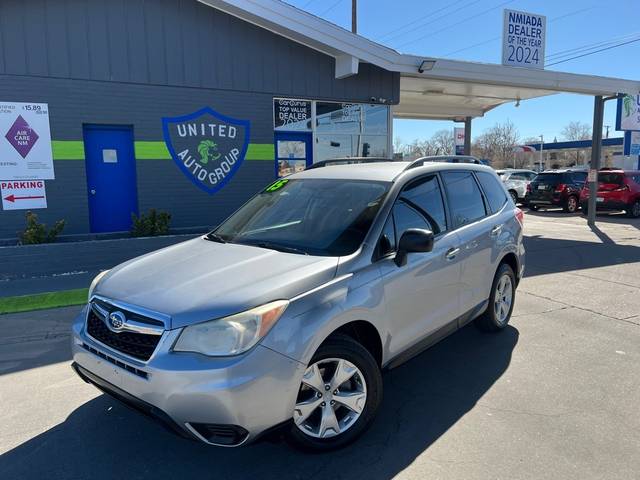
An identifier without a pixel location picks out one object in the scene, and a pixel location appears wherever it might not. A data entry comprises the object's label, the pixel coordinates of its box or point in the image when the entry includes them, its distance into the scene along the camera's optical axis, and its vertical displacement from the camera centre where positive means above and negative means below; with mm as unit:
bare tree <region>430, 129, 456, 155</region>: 75200 +5165
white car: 22750 -425
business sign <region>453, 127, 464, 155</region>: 20156 +1416
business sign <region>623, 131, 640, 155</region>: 16142 +912
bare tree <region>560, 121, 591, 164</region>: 89056 +7111
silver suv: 2559 -803
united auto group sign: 9836 +589
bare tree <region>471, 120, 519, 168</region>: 79438 +4232
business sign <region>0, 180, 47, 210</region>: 8742 -368
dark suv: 19422 -672
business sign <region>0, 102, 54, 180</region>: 8586 +572
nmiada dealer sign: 12711 +3492
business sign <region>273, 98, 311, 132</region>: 10812 +1305
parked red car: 17062 -685
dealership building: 8750 +1536
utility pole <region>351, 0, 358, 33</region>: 24078 +7795
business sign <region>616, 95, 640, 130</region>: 14906 +1803
